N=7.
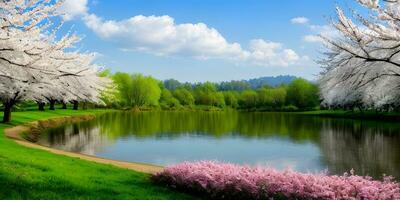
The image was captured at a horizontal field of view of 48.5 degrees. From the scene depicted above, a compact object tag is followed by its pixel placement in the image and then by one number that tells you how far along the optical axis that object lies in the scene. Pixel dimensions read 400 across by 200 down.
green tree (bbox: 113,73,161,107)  152.90
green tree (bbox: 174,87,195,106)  194.31
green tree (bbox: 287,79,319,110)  174.25
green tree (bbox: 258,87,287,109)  190.25
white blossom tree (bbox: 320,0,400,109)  12.48
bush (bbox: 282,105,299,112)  175.25
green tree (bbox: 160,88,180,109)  175.25
